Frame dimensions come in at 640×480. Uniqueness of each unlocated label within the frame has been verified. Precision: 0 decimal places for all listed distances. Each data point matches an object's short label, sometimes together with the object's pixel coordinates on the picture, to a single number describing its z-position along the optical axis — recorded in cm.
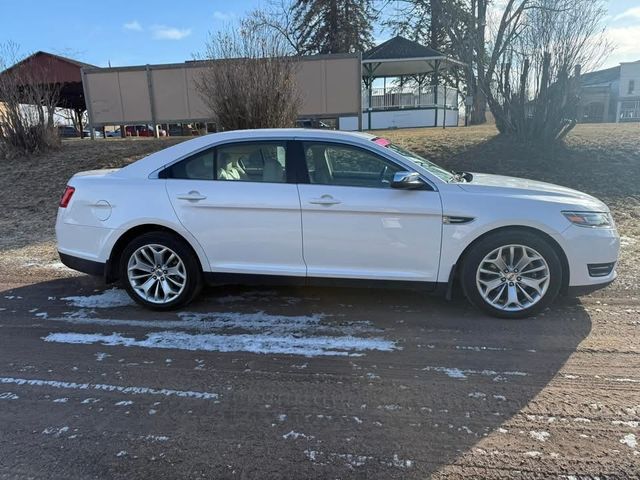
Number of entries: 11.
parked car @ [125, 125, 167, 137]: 4067
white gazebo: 2608
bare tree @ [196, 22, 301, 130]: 1070
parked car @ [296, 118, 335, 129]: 1922
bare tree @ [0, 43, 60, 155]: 1276
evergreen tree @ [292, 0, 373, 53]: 3512
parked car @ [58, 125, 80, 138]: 3694
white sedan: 409
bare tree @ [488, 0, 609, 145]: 1055
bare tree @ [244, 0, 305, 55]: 1113
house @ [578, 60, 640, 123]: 4341
